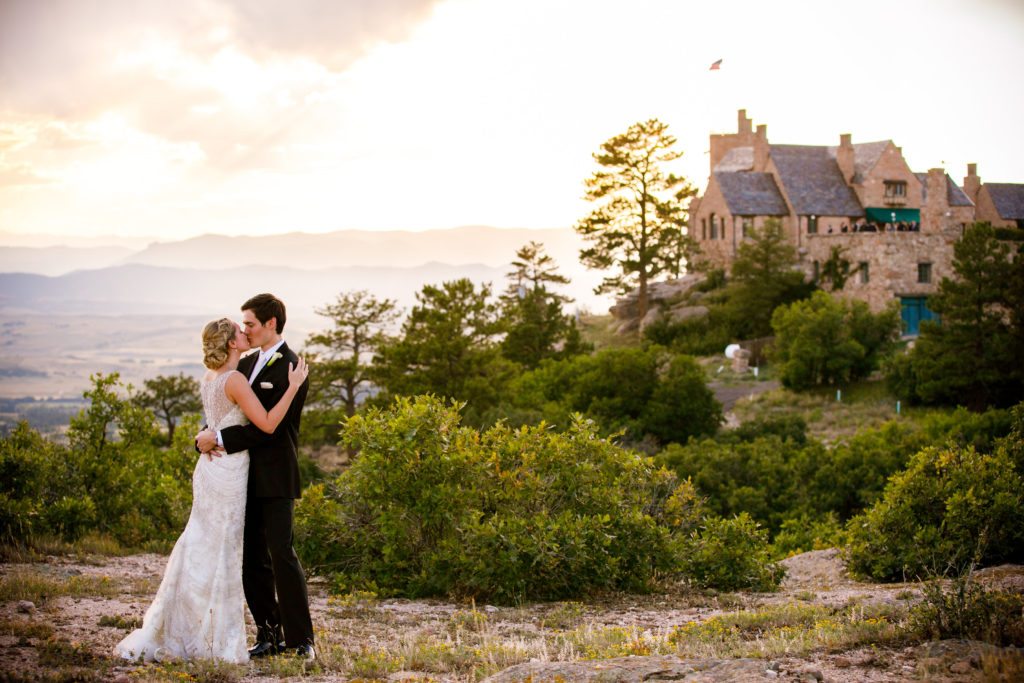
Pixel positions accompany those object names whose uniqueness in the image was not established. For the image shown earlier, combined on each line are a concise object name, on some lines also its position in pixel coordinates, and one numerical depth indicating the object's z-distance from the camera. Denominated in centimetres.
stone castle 4419
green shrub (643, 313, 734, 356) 4531
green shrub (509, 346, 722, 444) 3147
